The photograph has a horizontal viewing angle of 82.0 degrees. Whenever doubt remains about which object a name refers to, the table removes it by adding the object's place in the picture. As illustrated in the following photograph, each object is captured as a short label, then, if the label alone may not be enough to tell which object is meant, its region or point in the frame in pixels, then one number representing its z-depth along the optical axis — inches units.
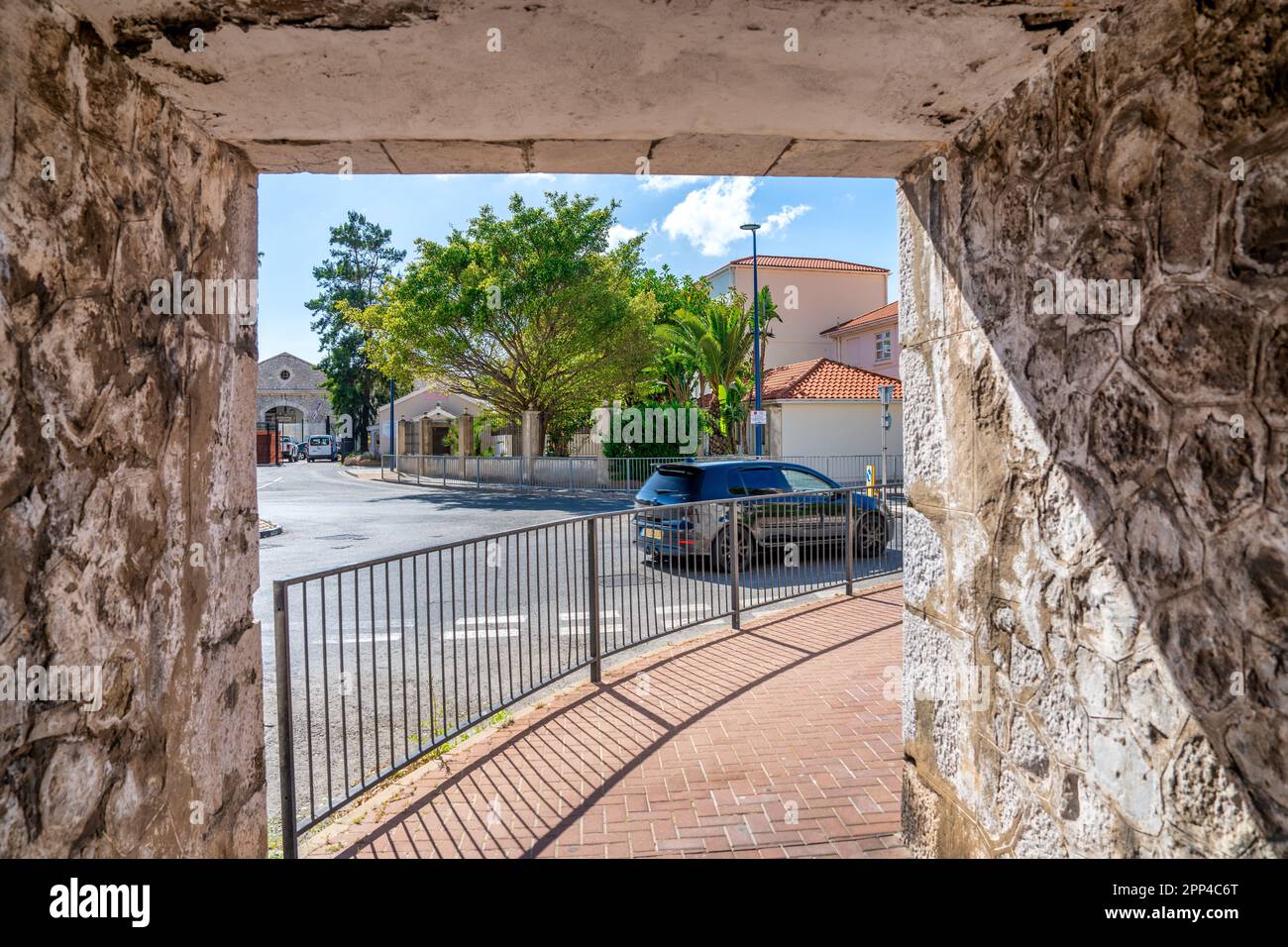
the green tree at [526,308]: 965.8
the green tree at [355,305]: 2062.0
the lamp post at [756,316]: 921.4
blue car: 294.7
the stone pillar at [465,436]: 1290.6
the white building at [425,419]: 1433.3
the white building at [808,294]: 1610.5
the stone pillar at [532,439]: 1064.8
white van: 2267.5
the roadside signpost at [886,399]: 805.9
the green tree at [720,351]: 1047.0
